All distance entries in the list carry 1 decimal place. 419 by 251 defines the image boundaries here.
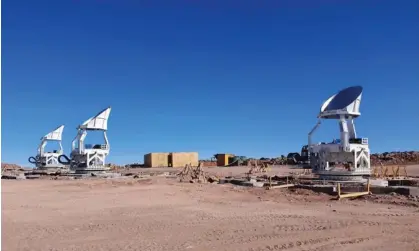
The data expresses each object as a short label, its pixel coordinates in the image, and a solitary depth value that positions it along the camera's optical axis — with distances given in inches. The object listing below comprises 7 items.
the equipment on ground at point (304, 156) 1158.3
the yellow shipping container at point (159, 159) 2593.5
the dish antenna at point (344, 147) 937.5
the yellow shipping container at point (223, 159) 2632.9
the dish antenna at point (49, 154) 2076.8
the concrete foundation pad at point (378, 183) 864.7
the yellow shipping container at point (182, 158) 2546.8
